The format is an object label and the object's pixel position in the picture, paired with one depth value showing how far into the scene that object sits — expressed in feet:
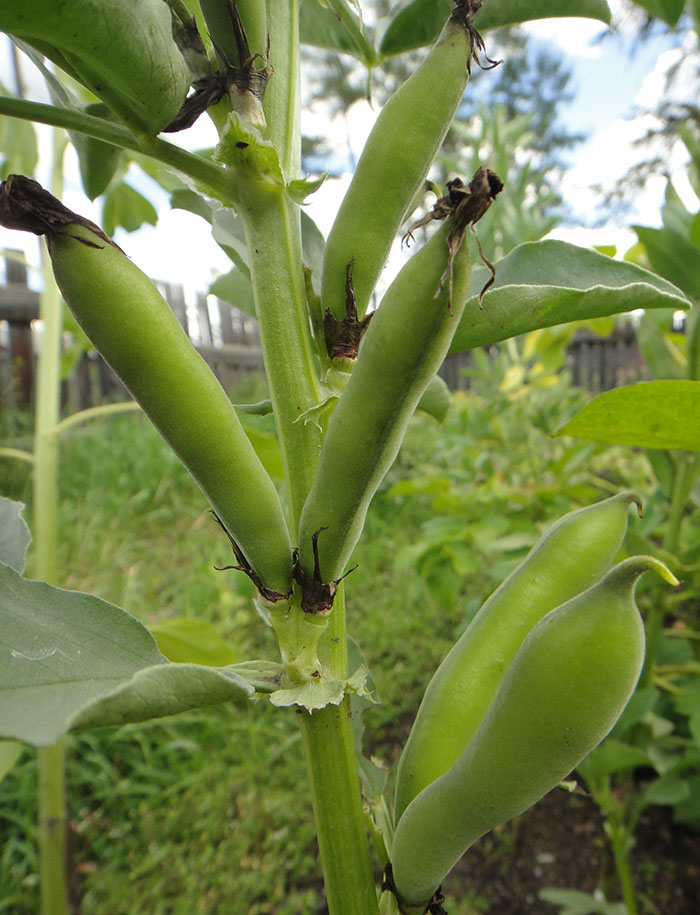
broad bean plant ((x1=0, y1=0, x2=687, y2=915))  0.38
